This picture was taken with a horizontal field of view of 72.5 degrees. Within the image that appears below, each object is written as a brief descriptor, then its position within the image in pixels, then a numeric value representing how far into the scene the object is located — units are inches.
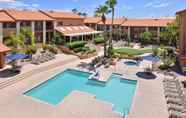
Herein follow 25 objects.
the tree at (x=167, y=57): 796.0
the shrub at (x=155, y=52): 929.7
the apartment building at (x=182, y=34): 906.1
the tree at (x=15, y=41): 838.0
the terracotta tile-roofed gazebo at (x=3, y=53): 700.2
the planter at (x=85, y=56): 987.5
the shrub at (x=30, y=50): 904.8
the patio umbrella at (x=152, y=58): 739.2
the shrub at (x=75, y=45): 1094.8
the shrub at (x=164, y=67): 790.6
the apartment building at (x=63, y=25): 990.9
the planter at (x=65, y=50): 1056.9
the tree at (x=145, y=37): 1510.2
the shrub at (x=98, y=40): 1460.7
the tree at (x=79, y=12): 2443.7
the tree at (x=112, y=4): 994.8
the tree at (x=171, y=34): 1233.1
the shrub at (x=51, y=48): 1028.6
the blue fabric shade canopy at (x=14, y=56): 657.9
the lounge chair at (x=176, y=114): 398.1
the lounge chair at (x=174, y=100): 462.8
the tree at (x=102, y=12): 1003.9
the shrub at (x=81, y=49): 1074.4
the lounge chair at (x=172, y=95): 501.1
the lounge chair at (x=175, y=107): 428.2
